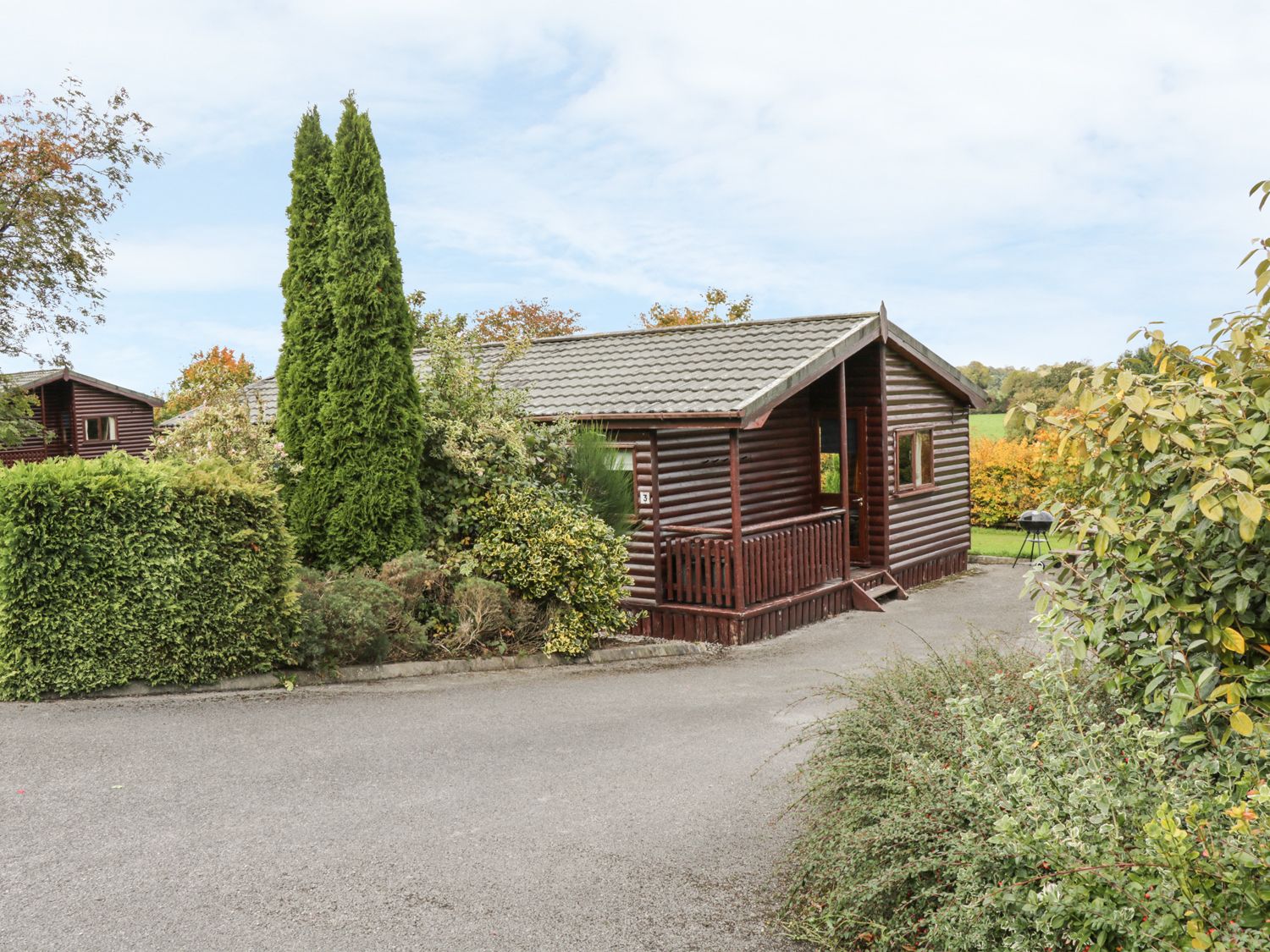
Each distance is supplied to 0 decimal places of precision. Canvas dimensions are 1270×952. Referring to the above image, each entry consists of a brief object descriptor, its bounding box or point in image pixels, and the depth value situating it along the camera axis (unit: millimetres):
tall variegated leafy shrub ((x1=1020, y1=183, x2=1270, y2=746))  3873
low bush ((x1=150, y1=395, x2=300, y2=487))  11430
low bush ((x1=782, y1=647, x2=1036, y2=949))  4160
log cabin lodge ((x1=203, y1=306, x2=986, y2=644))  12914
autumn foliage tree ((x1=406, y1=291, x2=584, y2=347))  41750
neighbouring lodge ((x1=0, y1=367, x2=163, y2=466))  35969
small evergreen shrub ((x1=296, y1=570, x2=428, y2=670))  9203
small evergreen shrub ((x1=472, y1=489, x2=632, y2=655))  10867
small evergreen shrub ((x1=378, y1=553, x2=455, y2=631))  10398
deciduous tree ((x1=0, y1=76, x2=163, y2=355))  19828
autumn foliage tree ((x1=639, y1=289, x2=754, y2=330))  36172
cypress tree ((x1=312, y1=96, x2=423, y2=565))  11391
